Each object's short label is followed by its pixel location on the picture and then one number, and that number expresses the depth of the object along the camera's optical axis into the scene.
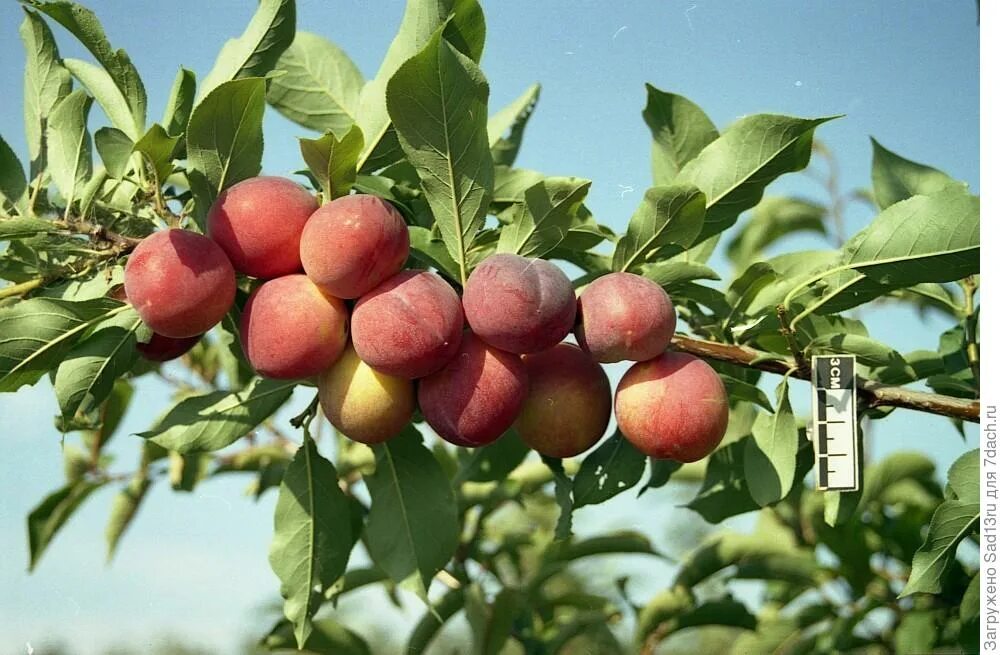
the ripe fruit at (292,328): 0.71
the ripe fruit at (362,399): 0.74
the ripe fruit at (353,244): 0.69
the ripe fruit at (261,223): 0.73
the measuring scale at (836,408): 0.85
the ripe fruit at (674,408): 0.75
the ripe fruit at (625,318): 0.73
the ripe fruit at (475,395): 0.72
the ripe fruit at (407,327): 0.69
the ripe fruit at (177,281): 0.70
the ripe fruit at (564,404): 0.78
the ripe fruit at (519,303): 0.70
